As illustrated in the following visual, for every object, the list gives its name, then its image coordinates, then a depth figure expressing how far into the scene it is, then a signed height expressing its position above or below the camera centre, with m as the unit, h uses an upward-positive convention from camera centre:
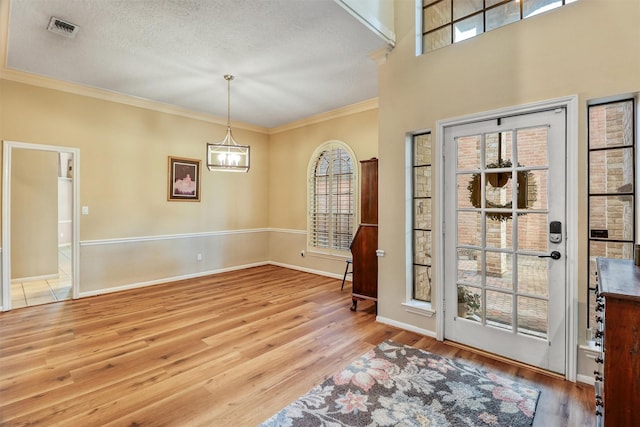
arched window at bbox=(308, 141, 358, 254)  5.26 +0.28
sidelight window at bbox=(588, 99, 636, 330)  2.12 +0.21
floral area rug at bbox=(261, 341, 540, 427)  1.83 -1.25
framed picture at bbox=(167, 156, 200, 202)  5.17 +0.58
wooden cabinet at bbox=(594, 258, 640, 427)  1.15 -0.56
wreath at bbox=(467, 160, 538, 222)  2.47 +0.21
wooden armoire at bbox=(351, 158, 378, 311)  3.68 -0.38
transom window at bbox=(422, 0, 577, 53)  2.53 +1.80
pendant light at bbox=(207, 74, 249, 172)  3.81 +0.70
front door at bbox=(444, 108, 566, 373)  2.35 -0.21
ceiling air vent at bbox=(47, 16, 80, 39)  2.70 +1.71
